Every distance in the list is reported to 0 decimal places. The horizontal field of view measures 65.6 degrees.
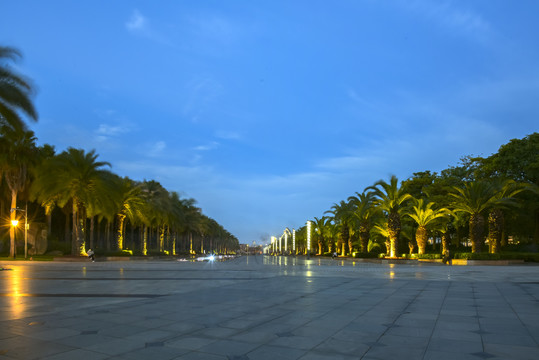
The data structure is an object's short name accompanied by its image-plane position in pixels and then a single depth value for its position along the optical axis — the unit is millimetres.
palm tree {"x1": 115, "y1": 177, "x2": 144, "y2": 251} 49844
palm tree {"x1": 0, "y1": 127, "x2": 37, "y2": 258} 42812
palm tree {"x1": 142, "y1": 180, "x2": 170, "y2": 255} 57438
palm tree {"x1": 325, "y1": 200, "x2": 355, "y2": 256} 59178
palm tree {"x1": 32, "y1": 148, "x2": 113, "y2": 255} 38906
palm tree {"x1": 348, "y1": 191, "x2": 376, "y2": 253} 51844
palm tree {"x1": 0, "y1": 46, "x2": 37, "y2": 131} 19562
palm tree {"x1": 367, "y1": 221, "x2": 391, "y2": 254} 50522
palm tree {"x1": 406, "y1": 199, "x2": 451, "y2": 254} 43812
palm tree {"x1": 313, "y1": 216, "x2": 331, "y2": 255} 80388
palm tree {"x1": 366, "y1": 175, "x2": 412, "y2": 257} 41812
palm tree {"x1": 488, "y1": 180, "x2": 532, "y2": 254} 35938
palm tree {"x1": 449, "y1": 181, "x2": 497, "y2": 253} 36031
